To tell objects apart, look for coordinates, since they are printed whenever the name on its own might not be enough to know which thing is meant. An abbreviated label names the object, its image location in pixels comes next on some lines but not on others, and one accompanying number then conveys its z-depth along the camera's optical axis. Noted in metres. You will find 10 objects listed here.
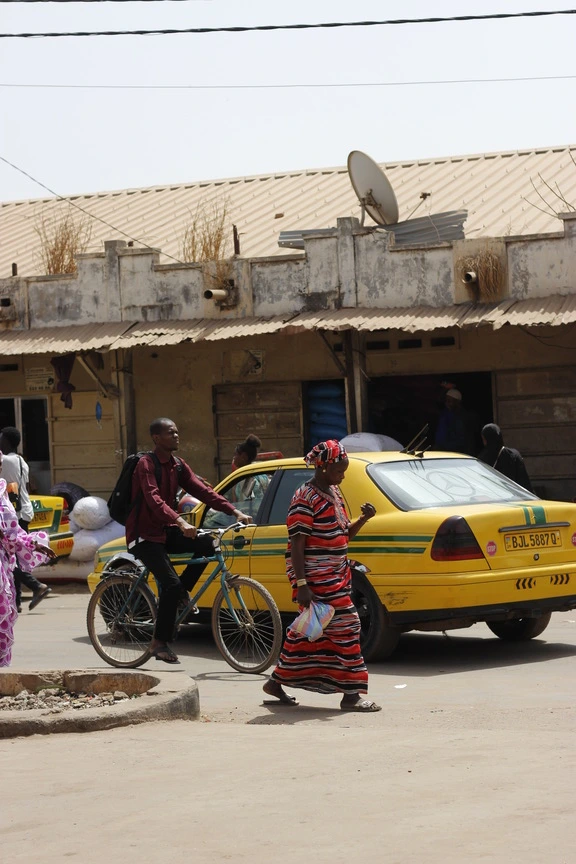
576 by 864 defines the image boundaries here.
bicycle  9.64
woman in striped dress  8.11
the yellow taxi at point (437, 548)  9.40
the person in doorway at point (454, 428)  18.52
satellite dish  19.50
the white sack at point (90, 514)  18.02
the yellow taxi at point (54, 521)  17.11
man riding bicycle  9.88
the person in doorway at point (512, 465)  14.27
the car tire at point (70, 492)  20.42
